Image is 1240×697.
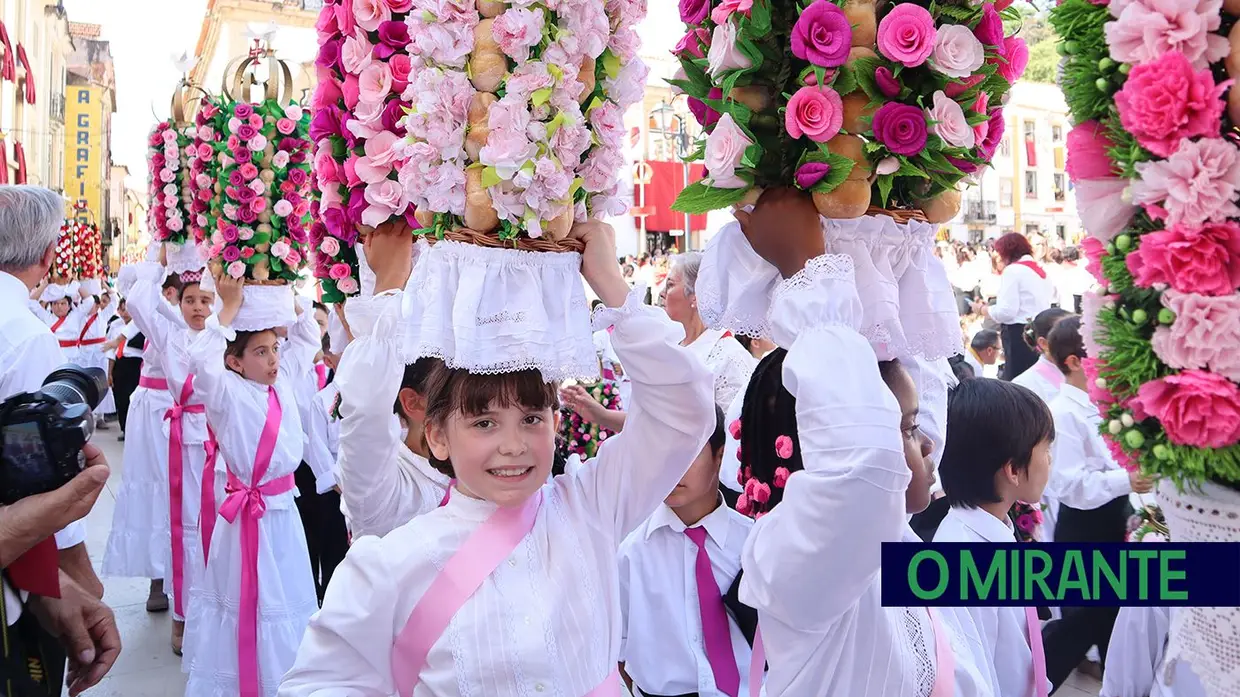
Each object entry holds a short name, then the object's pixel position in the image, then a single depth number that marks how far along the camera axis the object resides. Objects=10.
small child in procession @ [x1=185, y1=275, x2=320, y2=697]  4.02
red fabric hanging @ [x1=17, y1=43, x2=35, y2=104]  14.65
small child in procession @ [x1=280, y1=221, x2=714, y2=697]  1.76
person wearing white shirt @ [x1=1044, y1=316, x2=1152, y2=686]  4.03
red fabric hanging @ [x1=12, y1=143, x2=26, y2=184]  13.68
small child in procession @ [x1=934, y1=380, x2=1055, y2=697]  2.90
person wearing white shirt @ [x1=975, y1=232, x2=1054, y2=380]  7.53
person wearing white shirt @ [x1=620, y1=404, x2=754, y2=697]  2.86
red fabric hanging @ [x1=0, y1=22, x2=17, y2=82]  12.14
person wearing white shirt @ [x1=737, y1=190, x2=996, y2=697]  1.43
